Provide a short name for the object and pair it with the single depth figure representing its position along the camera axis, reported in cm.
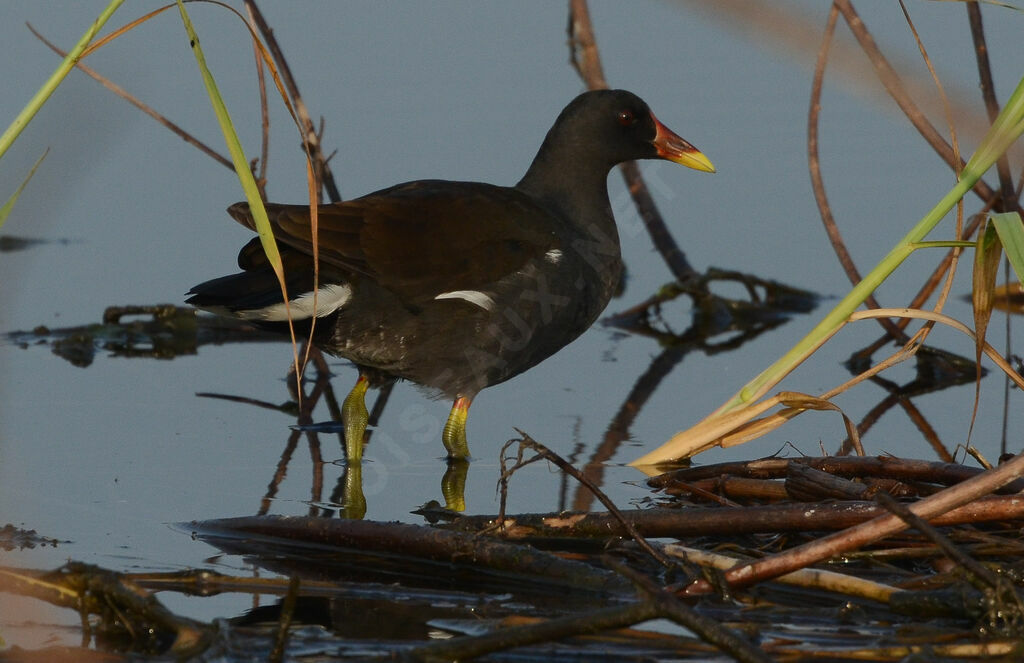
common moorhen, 726
